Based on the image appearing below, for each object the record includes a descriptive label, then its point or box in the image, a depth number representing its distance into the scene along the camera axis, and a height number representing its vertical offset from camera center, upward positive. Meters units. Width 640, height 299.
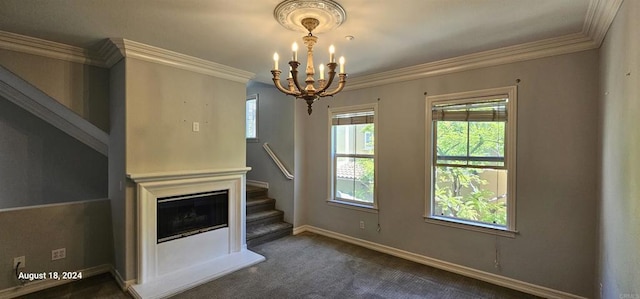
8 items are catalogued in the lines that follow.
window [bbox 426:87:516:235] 2.93 -0.13
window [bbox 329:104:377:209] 4.06 -0.12
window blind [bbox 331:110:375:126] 4.04 +0.43
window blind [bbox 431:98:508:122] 2.97 +0.40
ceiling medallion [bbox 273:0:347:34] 1.96 +0.98
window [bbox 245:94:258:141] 5.35 +0.57
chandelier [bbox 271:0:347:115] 1.93 +0.97
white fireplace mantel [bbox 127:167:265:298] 2.87 -1.12
